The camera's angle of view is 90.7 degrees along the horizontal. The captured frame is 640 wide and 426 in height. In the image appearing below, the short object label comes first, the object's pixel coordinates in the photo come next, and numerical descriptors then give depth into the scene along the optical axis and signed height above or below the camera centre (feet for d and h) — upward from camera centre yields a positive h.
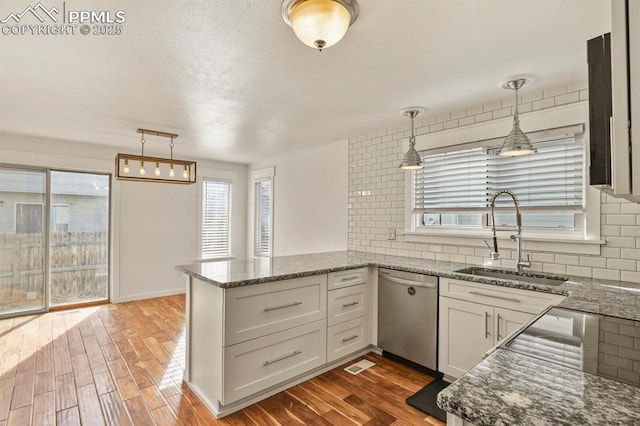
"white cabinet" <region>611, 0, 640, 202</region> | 1.59 +0.63
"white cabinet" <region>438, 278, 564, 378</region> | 6.97 -2.39
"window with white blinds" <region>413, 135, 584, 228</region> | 8.16 +1.00
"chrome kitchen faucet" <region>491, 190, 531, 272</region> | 8.35 -0.60
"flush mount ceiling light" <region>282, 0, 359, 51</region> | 4.78 +3.07
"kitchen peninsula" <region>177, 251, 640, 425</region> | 2.16 -1.40
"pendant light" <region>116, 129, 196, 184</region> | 11.50 +2.06
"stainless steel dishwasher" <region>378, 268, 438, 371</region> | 8.54 -2.86
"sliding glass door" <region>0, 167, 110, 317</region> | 13.55 -1.10
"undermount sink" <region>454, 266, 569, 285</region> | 7.86 -1.58
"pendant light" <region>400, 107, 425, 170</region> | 9.27 +1.68
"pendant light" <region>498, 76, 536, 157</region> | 7.27 +1.73
